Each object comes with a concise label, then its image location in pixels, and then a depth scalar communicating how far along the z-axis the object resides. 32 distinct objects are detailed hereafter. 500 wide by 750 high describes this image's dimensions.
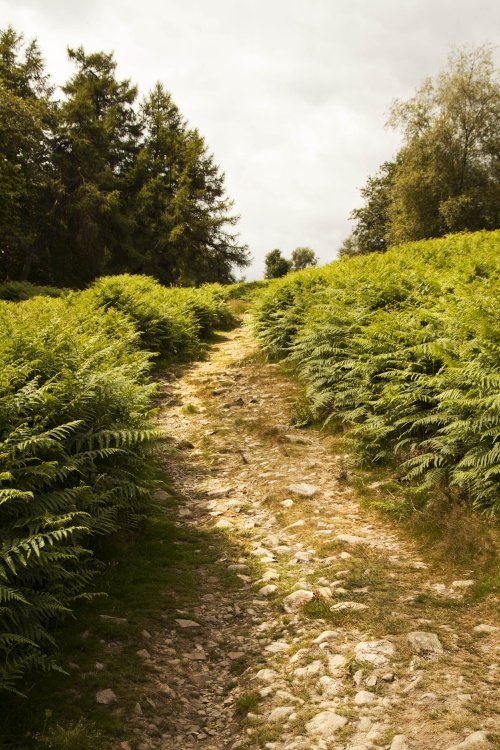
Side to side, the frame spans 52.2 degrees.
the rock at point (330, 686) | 3.76
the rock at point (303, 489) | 7.42
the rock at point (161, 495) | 7.60
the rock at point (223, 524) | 6.77
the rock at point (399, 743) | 3.08
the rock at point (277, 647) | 4.41
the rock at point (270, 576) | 5.51
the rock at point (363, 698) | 3.59
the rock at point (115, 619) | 4.63
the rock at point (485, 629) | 4.20
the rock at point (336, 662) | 4.01
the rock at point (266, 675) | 4.07
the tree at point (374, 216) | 57.81
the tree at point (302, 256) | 105.88
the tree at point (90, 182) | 40.25
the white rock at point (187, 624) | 4.80
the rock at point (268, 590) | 5.25
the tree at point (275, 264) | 65.31
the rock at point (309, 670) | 4.01
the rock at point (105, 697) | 3.71
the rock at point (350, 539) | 6.02
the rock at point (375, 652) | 3.97
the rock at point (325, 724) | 3.38
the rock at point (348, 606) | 4.71
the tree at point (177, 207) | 45.44
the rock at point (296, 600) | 4.92
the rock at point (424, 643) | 4.00
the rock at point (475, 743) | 2.93
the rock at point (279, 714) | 3.62
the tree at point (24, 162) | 30.09
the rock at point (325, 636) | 4.38
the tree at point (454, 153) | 39.06
